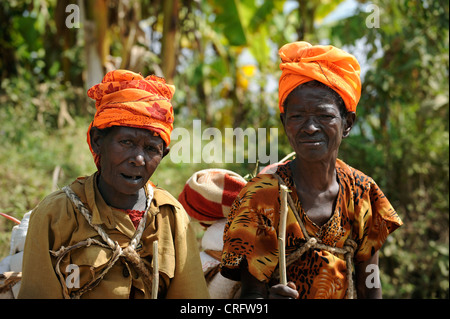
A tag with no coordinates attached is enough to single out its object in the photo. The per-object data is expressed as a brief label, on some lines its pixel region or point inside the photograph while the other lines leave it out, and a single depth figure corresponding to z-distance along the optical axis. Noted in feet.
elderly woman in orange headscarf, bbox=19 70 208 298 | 6.87
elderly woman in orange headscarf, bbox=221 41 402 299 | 7.27
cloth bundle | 8.70
